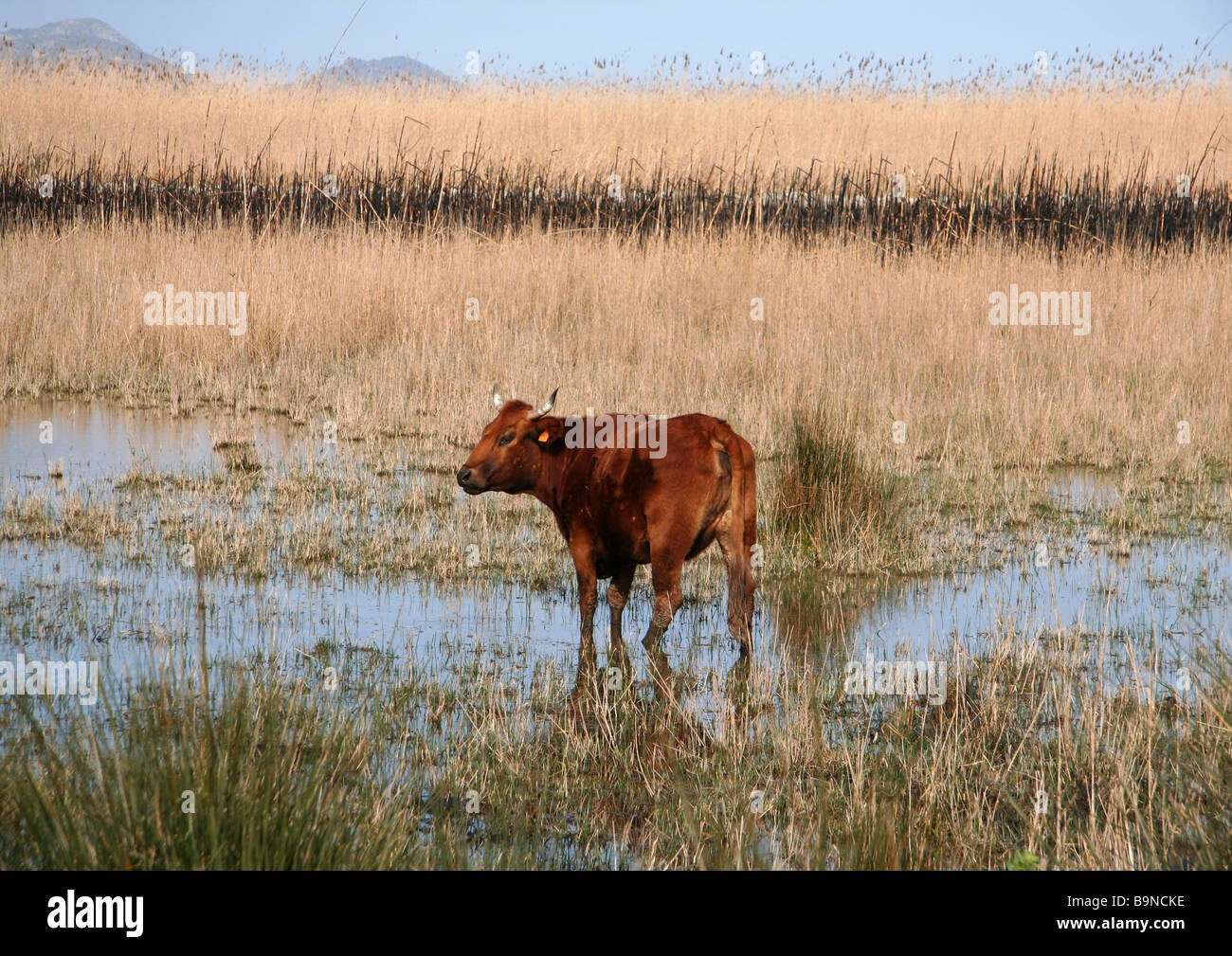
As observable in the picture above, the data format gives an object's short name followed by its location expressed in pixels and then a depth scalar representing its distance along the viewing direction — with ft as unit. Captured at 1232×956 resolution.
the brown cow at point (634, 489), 37.58
